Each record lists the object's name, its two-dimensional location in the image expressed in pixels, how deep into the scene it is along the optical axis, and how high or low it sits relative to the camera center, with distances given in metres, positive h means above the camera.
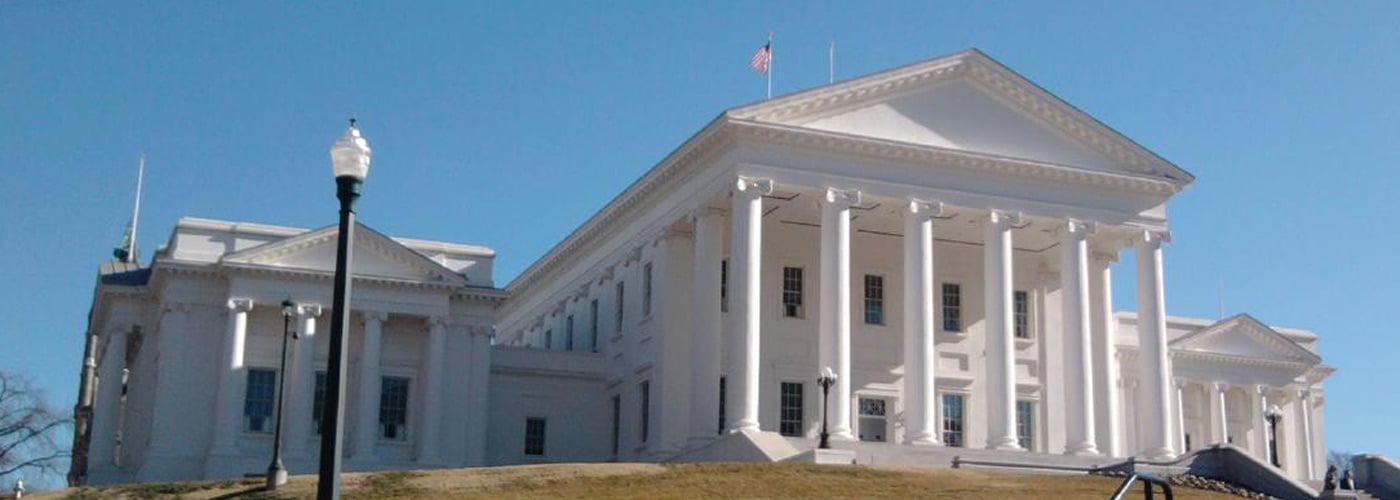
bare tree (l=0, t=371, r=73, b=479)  64.81 +1.44
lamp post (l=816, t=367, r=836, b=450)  43.49 +2.75
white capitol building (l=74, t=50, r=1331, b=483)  49.84 +5.57
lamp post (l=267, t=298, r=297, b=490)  33.75 +0.06
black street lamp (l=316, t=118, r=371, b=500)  14.19 +1.49
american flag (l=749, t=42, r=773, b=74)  54.06 +13.71
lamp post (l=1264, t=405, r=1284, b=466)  50.88 +2.30
